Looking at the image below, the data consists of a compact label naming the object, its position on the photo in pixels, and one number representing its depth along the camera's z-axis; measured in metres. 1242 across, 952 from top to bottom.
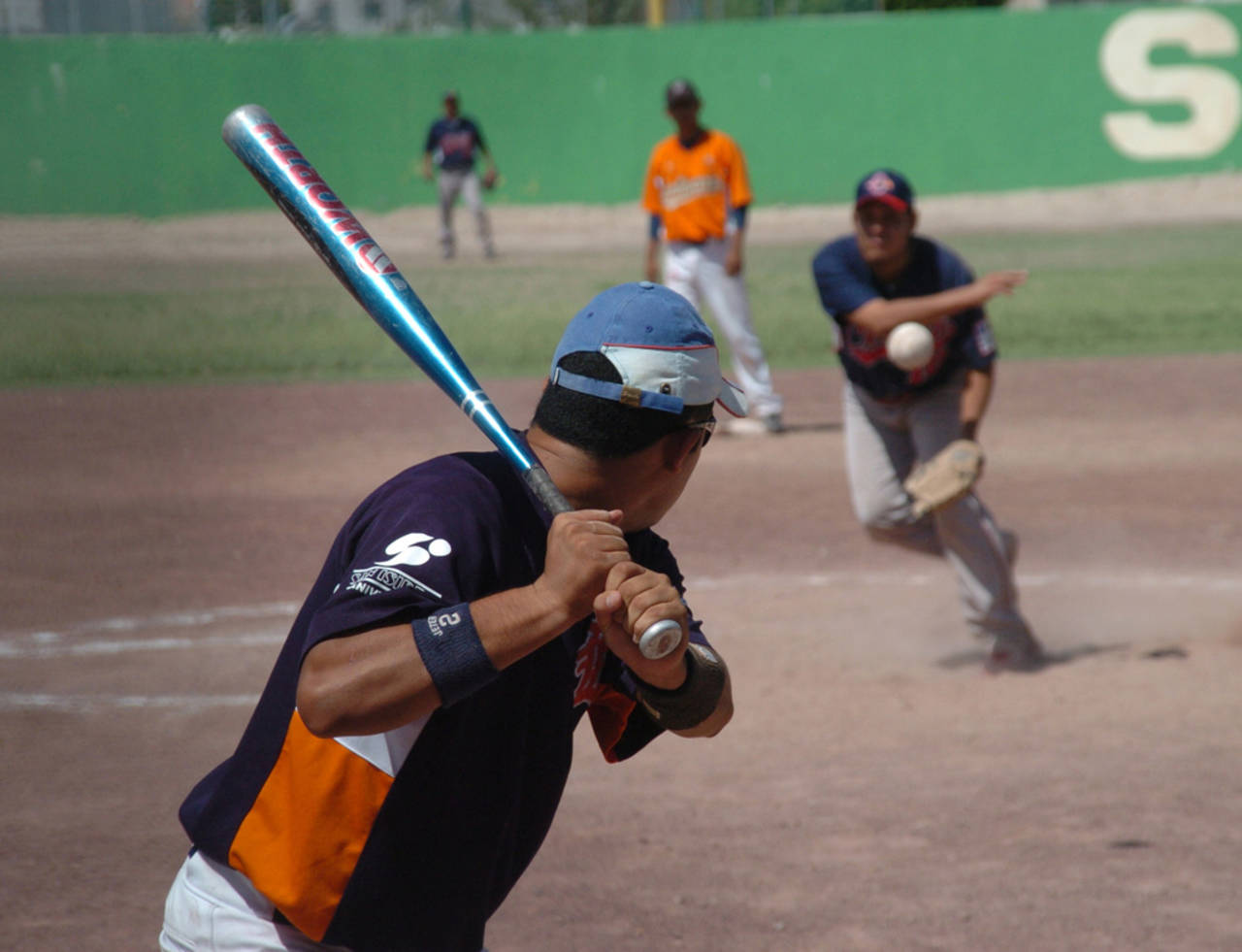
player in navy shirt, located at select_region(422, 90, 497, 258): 46.66
